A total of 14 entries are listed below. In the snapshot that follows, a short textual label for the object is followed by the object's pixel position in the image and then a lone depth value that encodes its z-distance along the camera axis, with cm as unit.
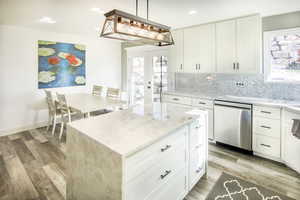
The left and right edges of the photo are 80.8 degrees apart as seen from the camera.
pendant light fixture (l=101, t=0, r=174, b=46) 173
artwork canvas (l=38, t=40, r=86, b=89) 450
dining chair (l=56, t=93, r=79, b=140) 354
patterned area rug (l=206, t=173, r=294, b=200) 205
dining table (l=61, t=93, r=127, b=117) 323
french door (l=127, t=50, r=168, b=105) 507
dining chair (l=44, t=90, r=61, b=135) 399
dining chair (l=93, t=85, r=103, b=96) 477
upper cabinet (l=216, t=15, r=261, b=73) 316
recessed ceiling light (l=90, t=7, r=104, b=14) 292
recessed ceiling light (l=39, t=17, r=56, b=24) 347
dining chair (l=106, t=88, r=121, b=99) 413
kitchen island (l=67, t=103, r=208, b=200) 126
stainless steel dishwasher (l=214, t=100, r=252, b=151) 304
